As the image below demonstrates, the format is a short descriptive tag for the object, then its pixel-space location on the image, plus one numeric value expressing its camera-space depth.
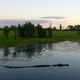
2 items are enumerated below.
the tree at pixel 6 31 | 27.11
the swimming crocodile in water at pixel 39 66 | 9.60
